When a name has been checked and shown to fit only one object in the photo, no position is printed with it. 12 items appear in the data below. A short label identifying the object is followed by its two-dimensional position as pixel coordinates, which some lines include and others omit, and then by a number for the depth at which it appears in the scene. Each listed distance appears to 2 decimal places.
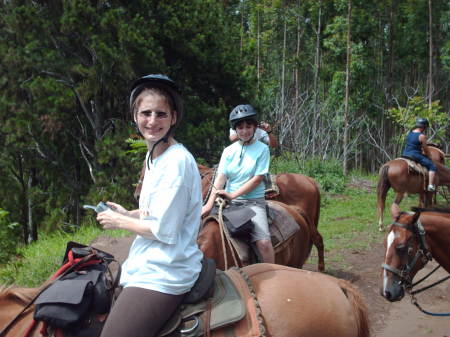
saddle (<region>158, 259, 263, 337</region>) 1.96
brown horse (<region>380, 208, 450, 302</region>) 3.51
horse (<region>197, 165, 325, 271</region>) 3.70
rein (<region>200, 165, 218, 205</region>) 5.37
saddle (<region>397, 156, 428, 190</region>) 9.99
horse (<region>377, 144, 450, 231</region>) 10.00
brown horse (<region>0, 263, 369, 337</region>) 2.08
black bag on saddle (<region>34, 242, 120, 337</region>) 1.86
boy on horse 3.86
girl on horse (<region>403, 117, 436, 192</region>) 9.95
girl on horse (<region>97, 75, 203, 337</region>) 1.82
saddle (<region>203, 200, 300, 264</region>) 3.75
